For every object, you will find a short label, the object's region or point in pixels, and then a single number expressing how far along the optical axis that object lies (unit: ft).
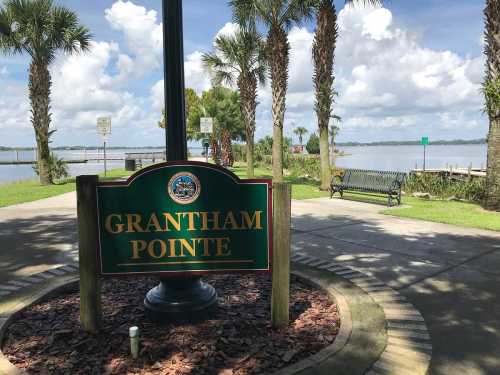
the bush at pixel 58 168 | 73.41
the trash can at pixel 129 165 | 92.12
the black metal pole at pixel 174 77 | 11.03
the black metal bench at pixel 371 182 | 36.17
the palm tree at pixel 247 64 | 65.51
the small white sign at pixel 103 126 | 60.90
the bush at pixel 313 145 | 260.44
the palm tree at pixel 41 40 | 55.26
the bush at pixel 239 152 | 135.32
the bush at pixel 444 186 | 42.34
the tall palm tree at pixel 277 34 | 50.83
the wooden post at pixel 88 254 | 10.31
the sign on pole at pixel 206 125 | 59.88
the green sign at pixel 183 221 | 10.59
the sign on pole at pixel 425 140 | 62.07
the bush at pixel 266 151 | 95.96
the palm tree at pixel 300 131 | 274.83
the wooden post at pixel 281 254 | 10.46
